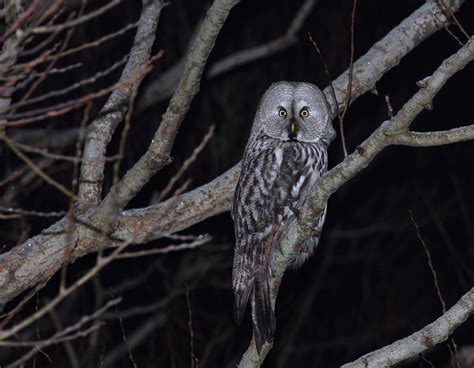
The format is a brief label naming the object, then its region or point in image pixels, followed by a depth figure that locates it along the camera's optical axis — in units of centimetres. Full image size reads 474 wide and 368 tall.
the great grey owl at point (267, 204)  1014
